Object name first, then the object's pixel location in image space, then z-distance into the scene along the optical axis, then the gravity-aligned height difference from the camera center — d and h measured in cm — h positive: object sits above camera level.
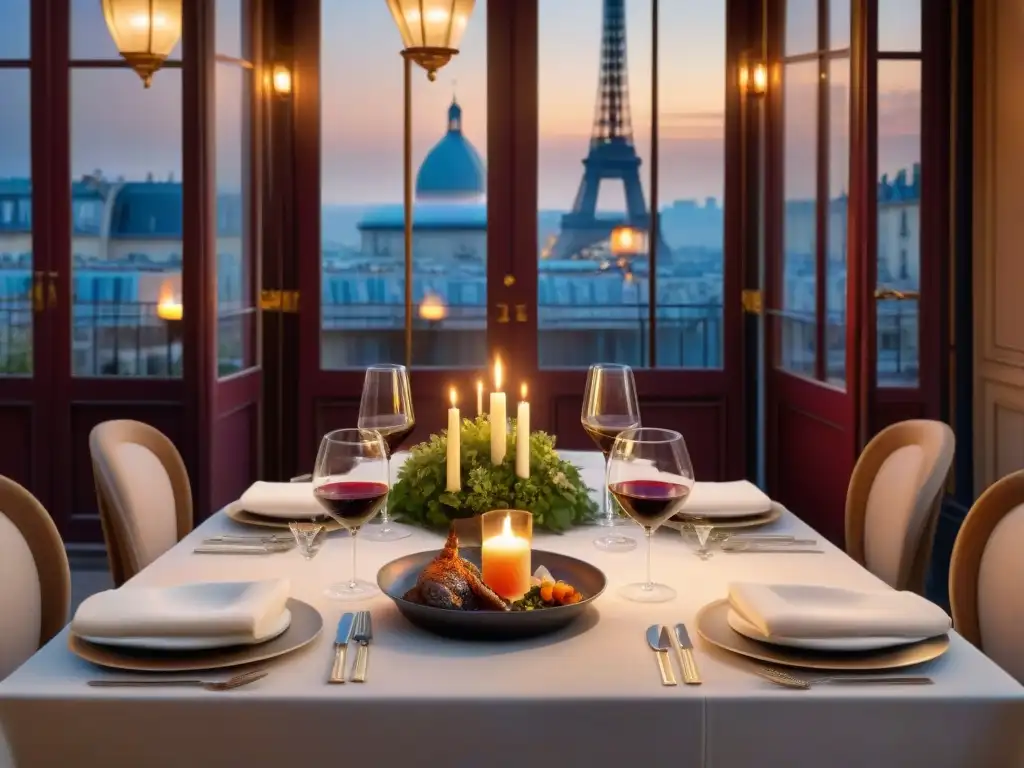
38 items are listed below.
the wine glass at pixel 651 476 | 159 -18
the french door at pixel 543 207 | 445 +46
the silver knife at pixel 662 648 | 130 -35
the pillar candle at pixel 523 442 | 198 -17
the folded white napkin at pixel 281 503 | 207 -28
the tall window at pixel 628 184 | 445 +54
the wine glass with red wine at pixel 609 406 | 210 -13
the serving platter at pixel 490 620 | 139 -33
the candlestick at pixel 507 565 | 154 -29
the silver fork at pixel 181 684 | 126 -35
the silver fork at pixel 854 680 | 128 -36
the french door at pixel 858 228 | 353 +32
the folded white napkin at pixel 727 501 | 209 -29
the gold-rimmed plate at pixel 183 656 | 130 -34
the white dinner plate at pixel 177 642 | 132 -33
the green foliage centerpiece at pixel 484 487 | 201 -25
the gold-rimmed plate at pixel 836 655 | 131 -35
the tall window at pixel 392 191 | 447 +52
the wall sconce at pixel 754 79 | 438 +90
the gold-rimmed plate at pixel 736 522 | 205 -32
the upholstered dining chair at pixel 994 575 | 176 -36
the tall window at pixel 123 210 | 426 +44
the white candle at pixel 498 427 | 199 -15
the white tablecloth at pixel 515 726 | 123 -39
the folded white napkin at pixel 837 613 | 134 -31
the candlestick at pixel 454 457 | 196 -20
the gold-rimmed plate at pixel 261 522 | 205 -31
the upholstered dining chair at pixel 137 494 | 217 -29
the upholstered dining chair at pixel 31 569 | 175 -33
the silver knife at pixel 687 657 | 129 -35
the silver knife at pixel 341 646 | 129 -35
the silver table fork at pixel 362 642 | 130 -35
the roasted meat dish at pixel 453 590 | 144 -30
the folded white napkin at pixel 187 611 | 133 -31
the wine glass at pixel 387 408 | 210 -13
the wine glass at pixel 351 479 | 160 -19
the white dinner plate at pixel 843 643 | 133 -34
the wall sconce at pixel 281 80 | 445 +92
